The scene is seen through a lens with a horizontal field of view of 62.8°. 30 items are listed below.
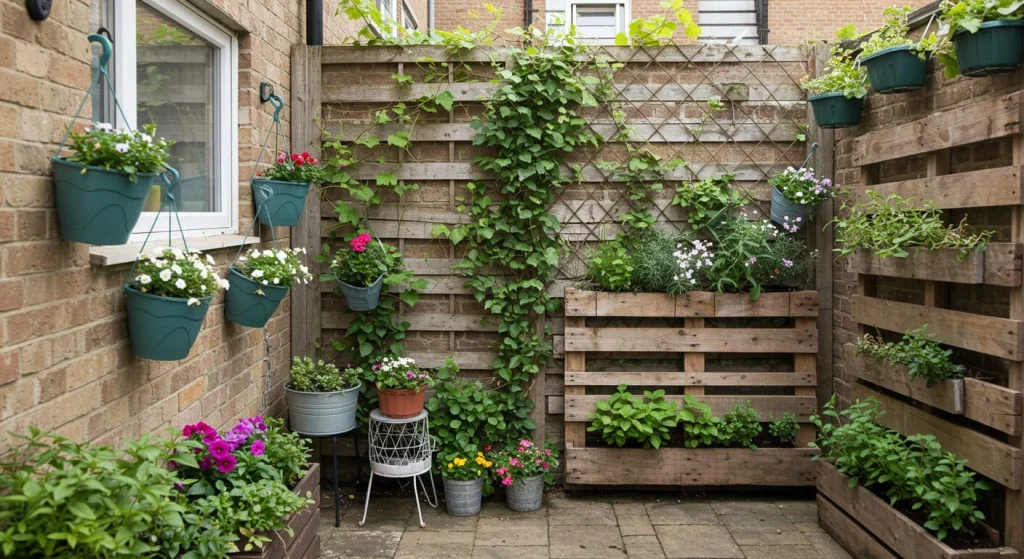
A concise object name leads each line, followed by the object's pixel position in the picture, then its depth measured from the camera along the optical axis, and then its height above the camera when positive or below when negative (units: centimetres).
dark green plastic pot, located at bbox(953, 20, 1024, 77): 294 +74
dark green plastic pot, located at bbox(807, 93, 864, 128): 427 +76
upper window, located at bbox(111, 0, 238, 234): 296 +65
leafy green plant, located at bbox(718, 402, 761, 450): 461 -94
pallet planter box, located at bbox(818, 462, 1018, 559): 310 -112
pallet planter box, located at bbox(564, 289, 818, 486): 460 -66
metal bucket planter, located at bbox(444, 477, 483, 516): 441 -127
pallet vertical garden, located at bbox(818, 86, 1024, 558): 302 -28
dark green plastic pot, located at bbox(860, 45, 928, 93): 362 +82
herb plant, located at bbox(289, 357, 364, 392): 426 -62
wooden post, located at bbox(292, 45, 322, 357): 467 +61
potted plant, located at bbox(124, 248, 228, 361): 267 -15
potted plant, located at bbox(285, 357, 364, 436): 420 -72
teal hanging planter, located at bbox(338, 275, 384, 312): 446 -21
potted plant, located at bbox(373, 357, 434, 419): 434 -68
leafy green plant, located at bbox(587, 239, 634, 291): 461 -6
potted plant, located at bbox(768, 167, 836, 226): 451 +34
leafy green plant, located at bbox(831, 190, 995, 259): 334 +11
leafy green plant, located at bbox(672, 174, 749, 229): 466 +32
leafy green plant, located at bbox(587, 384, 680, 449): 452 -88
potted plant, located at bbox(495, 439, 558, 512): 444 -116
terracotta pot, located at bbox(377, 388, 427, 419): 434 -76
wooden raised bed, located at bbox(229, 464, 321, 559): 294 -107
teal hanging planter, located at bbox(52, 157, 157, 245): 228 +15
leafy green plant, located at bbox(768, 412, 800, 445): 466 -95
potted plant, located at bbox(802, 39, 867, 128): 424 +83
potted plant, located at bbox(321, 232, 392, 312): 444 -8
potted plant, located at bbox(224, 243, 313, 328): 351 -12
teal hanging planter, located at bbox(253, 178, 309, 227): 400 +27
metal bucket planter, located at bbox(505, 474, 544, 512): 446 -127
